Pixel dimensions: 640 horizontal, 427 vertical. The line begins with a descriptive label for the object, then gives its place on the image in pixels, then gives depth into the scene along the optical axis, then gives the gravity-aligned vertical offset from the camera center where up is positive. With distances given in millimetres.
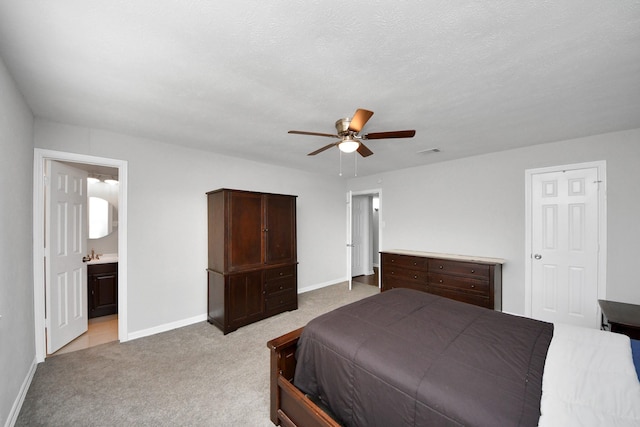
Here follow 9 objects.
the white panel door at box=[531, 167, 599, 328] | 3039 -445
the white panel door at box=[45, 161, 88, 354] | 2621 -474
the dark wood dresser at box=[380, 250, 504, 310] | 3395 -974
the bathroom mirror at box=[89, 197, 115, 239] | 3873 -80
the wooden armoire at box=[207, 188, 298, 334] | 3256 -640
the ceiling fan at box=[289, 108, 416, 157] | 1951 +693
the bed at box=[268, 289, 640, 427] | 1030 -809
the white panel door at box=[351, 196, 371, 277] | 6340 -607
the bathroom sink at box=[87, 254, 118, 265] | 3497 -683
